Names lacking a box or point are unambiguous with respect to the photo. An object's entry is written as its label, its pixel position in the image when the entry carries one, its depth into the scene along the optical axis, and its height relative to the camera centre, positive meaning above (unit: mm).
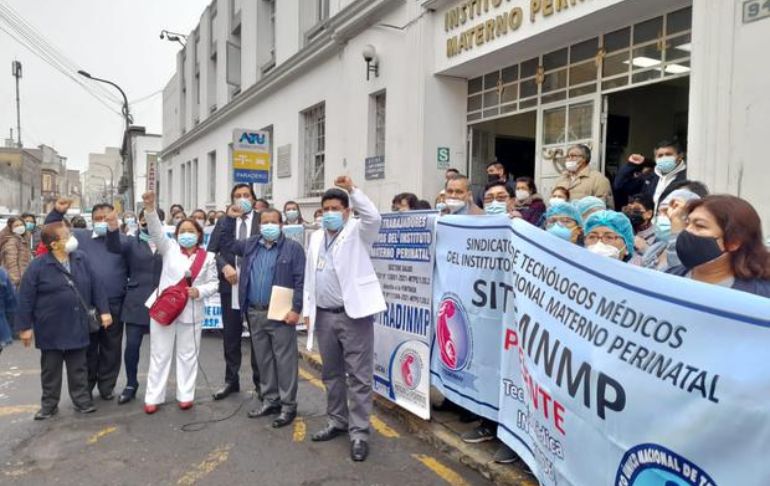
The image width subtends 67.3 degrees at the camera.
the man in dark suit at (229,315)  5559 -1027
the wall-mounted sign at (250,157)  10820 +1010
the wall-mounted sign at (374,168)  11227 +873
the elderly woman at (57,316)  4996 -948
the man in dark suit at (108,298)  5551 -918
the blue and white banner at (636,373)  1802 -584
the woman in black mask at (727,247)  2494 -133
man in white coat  4215 -692
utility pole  49375 +11169
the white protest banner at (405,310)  4504 -786
